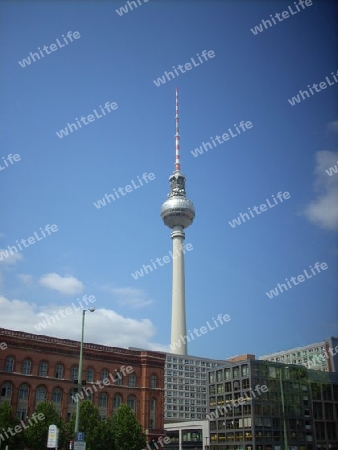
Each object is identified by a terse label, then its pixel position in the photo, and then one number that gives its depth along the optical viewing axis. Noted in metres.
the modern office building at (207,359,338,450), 98.50
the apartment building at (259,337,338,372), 151.88
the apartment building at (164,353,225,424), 141.00
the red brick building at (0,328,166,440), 66.06
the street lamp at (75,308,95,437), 33.64
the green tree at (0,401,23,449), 56.06
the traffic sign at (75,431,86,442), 32.13
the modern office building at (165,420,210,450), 114.19
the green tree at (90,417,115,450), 59.41
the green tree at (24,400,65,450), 56.19
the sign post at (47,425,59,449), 32.47
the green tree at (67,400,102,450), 58.75
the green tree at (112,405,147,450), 61.34
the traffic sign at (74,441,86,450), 30.86
